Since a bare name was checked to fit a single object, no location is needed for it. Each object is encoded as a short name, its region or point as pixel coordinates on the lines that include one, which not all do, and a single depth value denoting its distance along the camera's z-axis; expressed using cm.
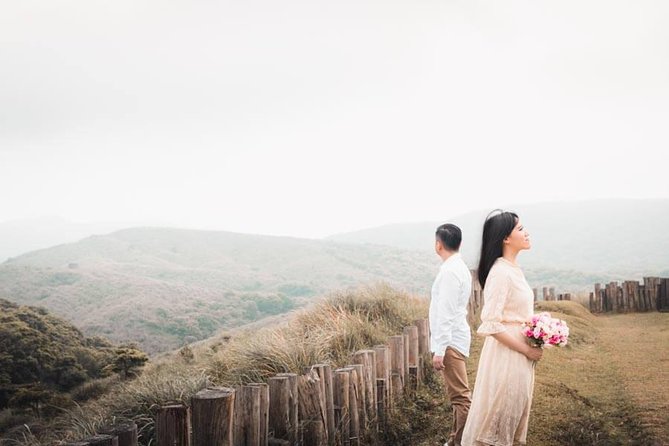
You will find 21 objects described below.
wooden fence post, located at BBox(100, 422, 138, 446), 299
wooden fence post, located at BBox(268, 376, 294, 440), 433
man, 494
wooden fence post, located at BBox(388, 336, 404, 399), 627
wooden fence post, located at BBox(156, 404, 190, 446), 333
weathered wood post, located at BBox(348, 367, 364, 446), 519
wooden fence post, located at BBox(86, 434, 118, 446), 282
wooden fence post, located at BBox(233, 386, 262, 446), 385
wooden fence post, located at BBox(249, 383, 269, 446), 405
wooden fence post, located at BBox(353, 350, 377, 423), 550
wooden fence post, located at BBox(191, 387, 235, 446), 343
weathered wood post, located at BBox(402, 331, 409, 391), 654
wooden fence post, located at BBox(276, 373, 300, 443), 444
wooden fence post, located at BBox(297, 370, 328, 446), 462
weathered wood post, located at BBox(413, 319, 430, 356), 746
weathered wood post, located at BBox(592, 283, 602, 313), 1783
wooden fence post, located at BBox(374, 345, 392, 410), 587
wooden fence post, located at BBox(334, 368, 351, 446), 504
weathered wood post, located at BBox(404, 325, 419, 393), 680
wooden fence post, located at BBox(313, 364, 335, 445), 485
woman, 378
